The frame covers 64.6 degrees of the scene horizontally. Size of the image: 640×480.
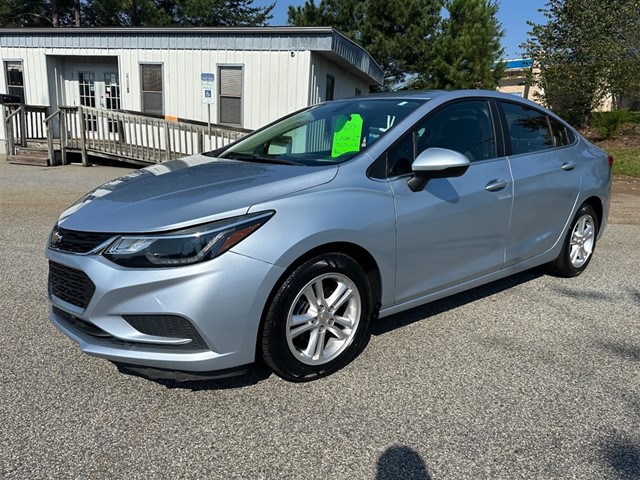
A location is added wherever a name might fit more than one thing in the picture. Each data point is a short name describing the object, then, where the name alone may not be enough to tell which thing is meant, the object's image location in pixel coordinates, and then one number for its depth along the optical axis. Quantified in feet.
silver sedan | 7.59
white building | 38.17
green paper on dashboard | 10.14
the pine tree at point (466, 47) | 77.56
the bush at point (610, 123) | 58.80
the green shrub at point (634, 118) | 65.25
